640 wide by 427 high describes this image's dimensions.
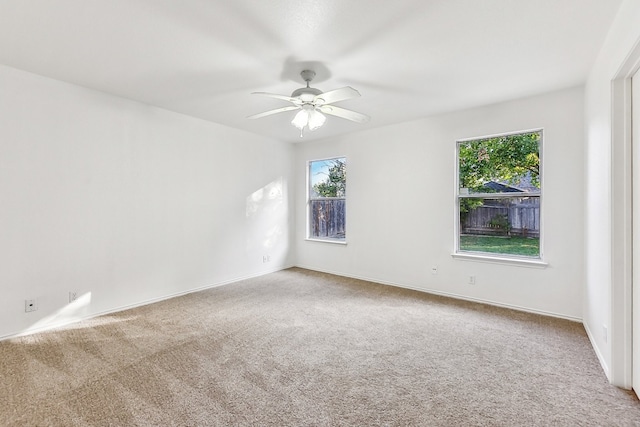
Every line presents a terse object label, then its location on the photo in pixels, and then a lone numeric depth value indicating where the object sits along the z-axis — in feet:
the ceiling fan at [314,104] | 8.30
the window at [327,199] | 17.62
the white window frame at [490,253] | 11.22
